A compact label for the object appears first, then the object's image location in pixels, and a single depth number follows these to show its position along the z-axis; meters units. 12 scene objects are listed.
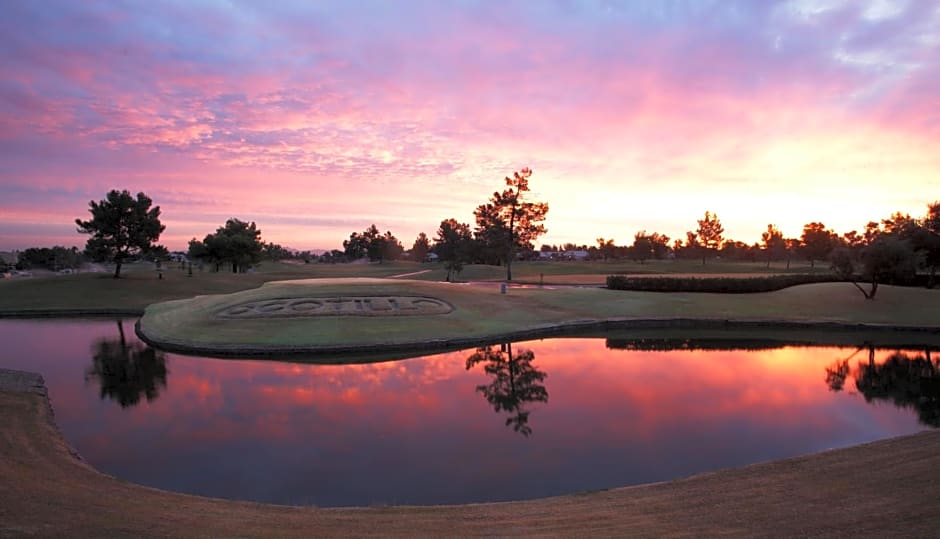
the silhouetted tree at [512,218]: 65.75
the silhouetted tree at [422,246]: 155.00
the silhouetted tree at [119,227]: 52.41
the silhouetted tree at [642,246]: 119.88
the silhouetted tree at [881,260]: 34.41
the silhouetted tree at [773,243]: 112.31
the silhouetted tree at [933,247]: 41.50
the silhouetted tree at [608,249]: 133.81
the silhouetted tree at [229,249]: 77.19
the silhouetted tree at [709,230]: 106.38
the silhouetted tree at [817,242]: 90.88
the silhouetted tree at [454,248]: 61.99
